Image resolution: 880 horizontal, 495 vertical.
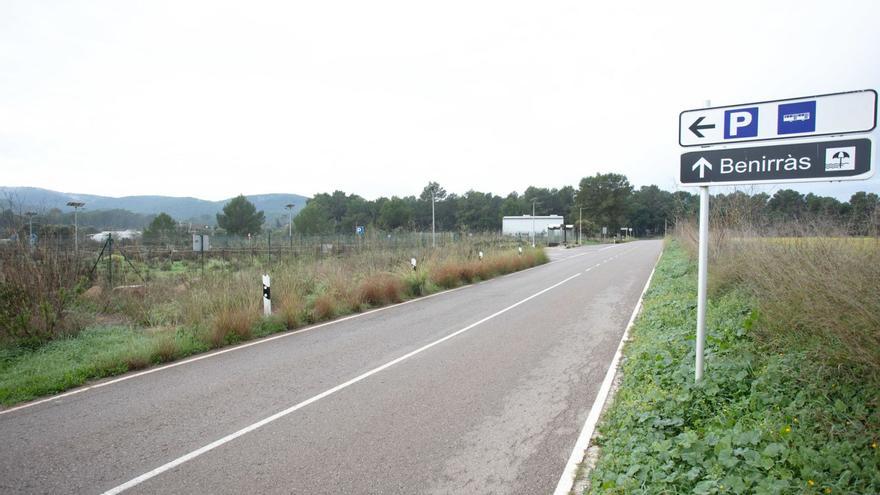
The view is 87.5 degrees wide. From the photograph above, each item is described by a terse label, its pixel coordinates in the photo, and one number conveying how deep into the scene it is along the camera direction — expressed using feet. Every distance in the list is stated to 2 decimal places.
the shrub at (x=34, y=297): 25.30
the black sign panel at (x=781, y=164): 11.83
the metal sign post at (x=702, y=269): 14.40
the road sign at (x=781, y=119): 11.76
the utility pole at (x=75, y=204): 73.67
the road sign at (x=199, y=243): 47.56
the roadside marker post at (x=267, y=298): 33.76
